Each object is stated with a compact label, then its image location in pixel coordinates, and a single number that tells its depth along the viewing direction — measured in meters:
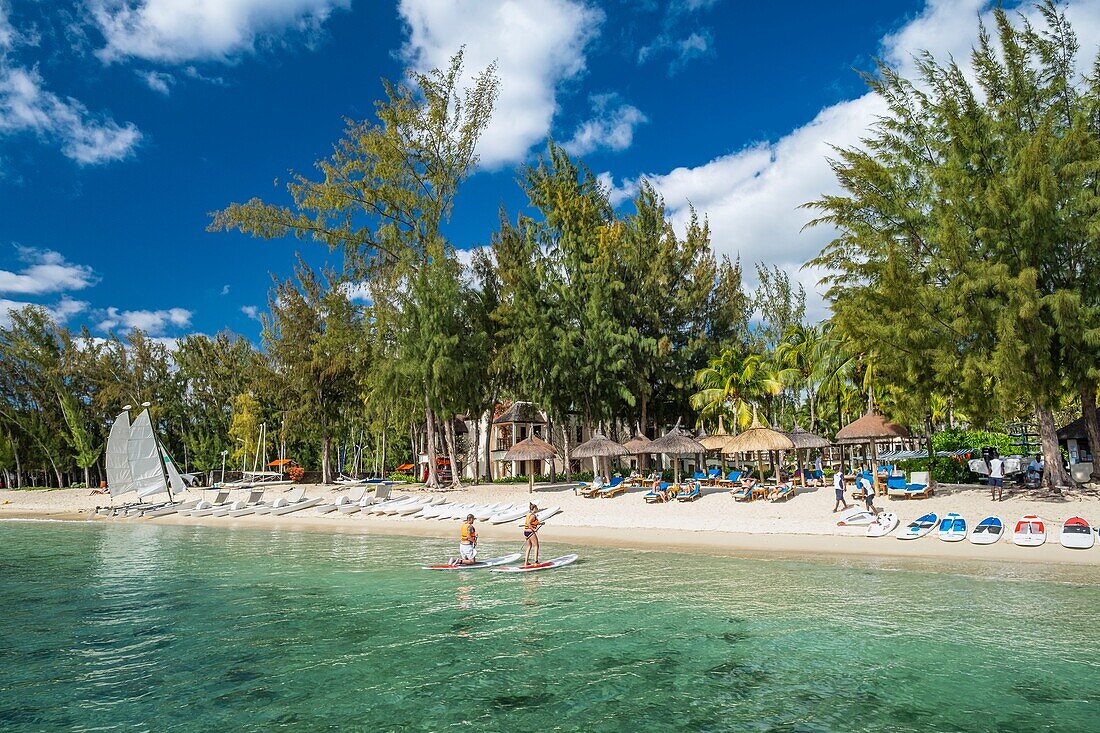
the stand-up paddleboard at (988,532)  18.98
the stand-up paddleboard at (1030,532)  18.22
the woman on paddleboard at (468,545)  18.22
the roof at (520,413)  43.41
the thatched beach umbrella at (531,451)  33.94
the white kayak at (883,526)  20.39
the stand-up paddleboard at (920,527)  19.78
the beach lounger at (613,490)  30.70
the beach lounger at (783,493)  26.33
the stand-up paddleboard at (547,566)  17.89
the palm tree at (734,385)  36.16
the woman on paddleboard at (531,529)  17.62
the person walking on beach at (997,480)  23.14
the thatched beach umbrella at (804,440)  30.59
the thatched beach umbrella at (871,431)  27.61
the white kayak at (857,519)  21.53
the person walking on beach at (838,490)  23.14
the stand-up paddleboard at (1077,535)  17.47
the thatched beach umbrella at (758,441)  28.55
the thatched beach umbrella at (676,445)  30.88
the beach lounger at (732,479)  32.22
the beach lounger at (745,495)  26.80
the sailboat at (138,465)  38.31
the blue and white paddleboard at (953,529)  19.33
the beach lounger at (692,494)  27.98
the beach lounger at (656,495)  28.28
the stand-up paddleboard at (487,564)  18.52
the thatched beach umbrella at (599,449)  32.38
